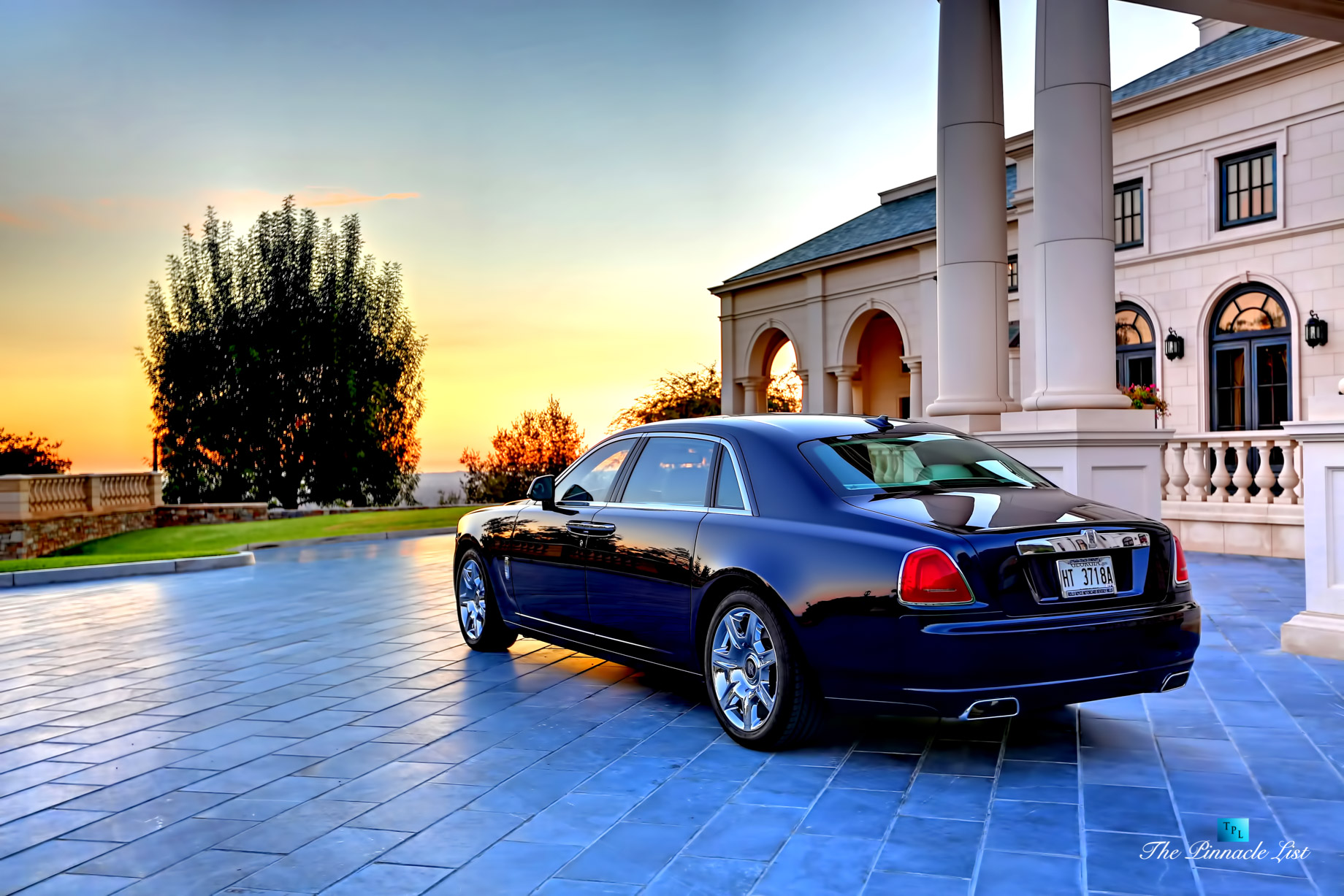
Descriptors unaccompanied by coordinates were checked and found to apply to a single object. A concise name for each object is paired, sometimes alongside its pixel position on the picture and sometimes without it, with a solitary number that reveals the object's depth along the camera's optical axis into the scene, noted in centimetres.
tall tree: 3522
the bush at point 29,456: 5250
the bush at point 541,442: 3903
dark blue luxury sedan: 404
